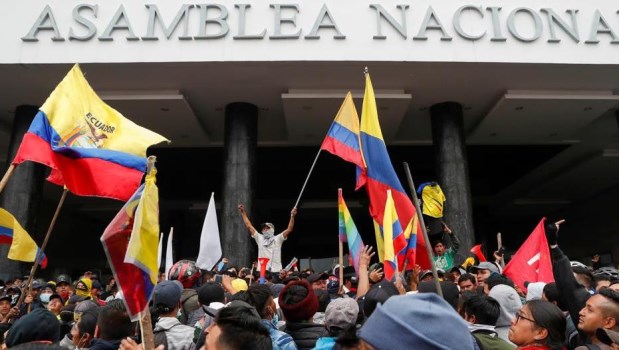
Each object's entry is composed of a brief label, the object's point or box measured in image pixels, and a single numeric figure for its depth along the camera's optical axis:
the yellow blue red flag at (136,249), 2.72
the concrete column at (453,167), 12.46
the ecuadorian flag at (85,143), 4.71
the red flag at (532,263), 5.91
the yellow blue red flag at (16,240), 5.66
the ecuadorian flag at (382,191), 5.46
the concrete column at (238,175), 12.16
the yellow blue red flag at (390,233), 4.71
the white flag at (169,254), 7.60
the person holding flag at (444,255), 9.00
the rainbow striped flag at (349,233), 5.90
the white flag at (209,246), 7.04
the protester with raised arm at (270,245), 9.21
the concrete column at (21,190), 12.02
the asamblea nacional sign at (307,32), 11.06
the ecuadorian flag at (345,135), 6.95
